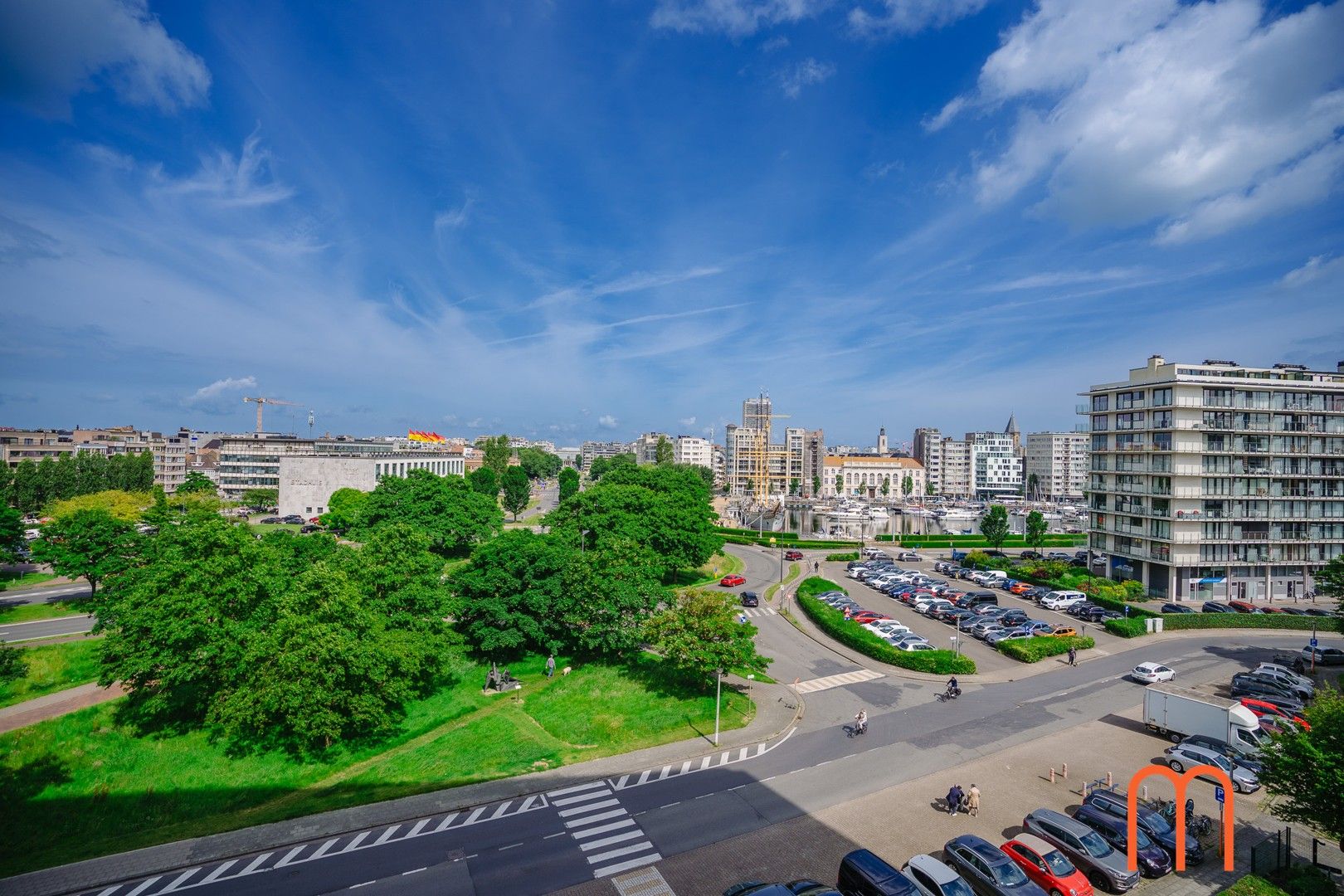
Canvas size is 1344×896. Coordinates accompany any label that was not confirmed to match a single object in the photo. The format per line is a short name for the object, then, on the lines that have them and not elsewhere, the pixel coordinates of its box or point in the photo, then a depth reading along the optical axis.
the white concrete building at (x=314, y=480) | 113.00
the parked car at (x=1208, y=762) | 25.20
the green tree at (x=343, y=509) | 87.75
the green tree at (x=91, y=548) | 51.22
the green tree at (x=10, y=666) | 28.39
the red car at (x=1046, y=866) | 18.45
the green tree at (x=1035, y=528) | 76.19
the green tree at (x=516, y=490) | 116.50
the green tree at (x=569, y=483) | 129.00
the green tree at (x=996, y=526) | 77.25
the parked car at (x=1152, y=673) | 37.25
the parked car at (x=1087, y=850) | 19.05
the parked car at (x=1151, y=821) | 20.70
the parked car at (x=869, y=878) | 17.58
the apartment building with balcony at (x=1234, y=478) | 55.84
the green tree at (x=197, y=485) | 94.81
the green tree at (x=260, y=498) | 111.81
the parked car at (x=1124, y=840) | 19.94
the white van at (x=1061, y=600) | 54.47
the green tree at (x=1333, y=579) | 36.72
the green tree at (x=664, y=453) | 179.00
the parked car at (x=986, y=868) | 18.02
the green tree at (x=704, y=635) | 32.62
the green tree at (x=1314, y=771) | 18.03
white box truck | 27.38
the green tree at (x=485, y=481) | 109.75
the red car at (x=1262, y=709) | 30.69
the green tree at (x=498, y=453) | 148.00
